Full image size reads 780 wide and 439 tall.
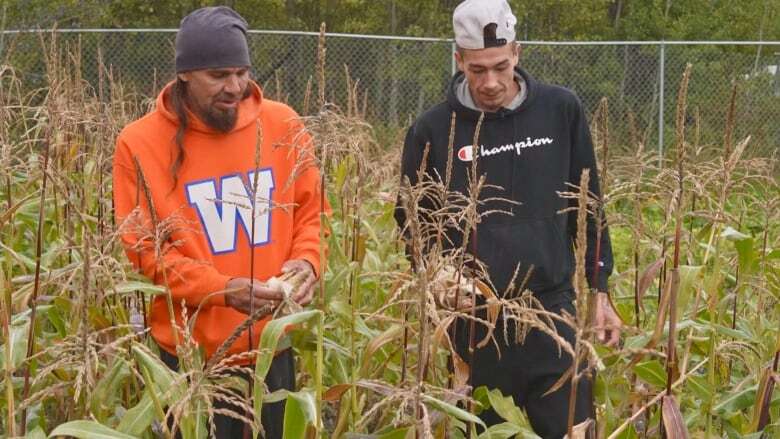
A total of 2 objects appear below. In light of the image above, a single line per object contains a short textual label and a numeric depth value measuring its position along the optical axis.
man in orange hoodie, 3.24
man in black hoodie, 3.40
